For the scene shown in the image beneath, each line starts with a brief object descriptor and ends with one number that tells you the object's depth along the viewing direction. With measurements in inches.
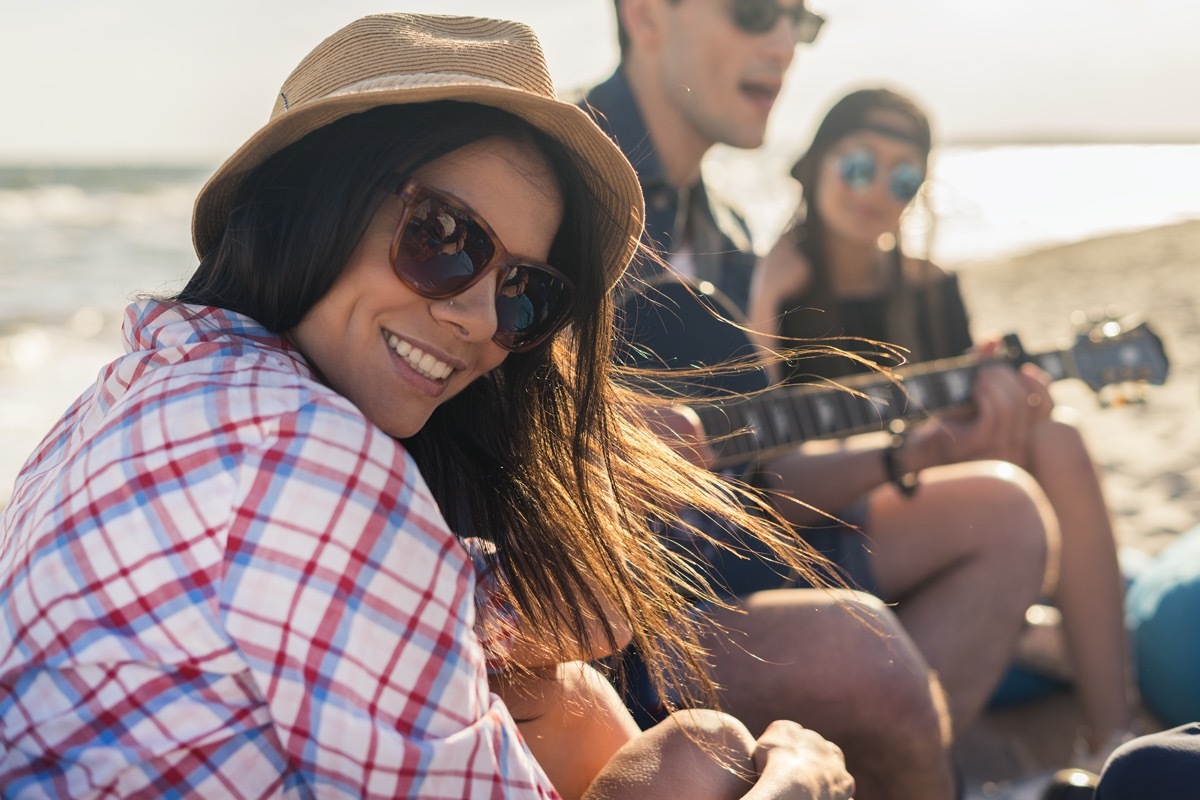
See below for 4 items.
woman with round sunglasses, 112.2
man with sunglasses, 75.7
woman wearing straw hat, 40.1
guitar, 92.6
